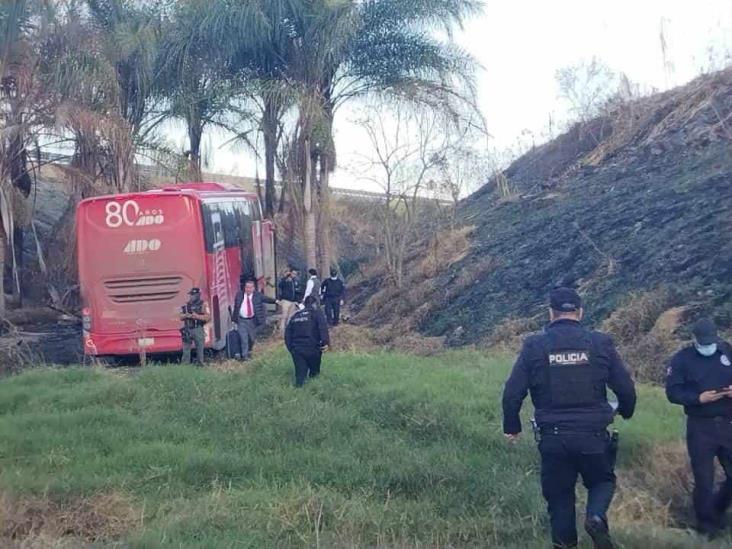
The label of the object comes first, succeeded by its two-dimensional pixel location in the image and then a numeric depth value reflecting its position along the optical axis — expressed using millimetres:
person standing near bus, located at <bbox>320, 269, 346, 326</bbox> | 23328
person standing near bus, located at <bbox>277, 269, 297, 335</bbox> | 23208
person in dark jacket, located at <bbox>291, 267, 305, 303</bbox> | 23484
